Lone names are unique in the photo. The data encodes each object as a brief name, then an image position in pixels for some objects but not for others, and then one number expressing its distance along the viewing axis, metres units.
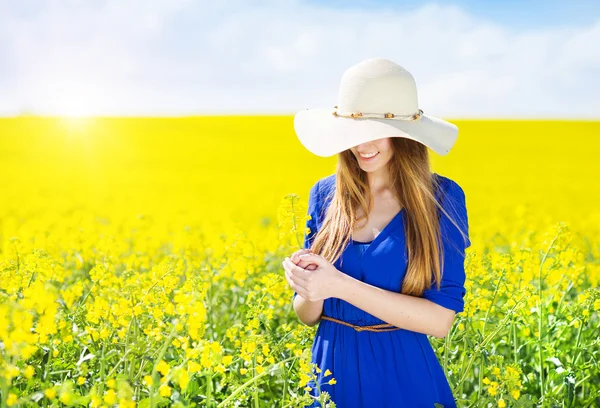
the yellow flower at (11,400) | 1.55
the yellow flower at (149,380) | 1.59
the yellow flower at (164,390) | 1.61
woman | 2.22
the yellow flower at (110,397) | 1.60
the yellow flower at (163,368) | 1.70
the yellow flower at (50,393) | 1.49
